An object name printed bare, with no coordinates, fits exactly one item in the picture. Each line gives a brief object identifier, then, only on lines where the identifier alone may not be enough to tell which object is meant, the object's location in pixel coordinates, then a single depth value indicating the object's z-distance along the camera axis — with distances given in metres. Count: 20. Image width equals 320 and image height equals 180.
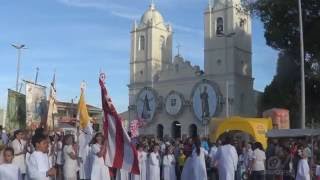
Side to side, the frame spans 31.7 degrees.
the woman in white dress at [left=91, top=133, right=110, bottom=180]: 12.30
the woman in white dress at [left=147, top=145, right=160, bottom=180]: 18.70
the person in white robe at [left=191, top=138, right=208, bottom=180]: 14.29
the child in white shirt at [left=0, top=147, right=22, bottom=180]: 8.37
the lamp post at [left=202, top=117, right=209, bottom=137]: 63.47
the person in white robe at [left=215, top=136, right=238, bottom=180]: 15.45
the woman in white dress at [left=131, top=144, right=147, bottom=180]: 18.47
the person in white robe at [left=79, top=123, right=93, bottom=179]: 14.33
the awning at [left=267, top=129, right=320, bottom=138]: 20.47
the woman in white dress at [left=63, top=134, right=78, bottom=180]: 13.66
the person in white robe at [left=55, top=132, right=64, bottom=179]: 14.53
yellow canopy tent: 23.80
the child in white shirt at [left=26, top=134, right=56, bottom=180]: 8.63
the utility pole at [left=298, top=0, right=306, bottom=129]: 24.27
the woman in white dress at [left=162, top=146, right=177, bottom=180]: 19.52
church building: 65.38
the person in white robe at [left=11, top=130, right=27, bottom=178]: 12.11
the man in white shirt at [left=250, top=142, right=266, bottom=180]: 18.38
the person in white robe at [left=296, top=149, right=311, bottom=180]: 13.68
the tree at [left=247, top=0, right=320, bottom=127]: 37.62
